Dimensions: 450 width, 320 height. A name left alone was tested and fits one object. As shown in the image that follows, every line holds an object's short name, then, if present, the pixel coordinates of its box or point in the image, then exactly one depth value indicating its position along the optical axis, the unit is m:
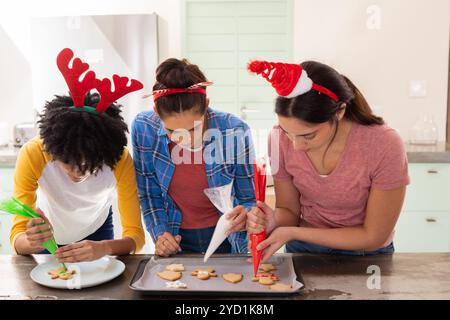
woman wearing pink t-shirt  1.44
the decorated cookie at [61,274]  1.38
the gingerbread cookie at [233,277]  1.36
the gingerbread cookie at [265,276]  1.37
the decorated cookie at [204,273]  1.38
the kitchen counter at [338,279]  1.27
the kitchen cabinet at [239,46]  3.61
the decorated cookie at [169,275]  1.37
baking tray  1.28
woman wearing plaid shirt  1.70
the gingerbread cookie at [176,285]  1.31
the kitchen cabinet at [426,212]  3.23
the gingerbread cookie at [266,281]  1.34
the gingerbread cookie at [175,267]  1.44
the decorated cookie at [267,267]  1.44
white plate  1.33
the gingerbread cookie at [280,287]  1.28
